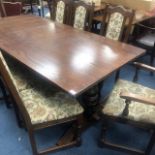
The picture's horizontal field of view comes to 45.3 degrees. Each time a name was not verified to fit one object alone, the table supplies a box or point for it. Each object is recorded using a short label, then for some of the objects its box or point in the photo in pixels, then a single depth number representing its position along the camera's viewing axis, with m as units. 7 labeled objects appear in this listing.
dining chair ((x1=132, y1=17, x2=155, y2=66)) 2.50
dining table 1.23
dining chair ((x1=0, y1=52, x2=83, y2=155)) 1.24
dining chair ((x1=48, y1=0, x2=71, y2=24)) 2.43
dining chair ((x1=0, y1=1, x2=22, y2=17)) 3.63
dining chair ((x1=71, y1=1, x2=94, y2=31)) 2.19
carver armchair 1.33
